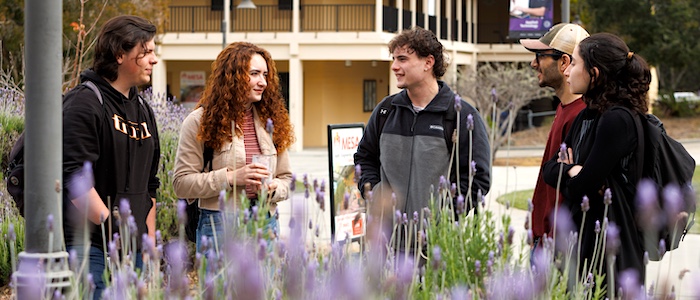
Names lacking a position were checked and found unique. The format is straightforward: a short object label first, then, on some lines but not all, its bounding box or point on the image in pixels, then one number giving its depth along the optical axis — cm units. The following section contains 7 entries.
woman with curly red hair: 505
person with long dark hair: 432
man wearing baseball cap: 503
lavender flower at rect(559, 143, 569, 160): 439
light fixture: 2831
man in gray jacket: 513
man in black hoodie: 433
